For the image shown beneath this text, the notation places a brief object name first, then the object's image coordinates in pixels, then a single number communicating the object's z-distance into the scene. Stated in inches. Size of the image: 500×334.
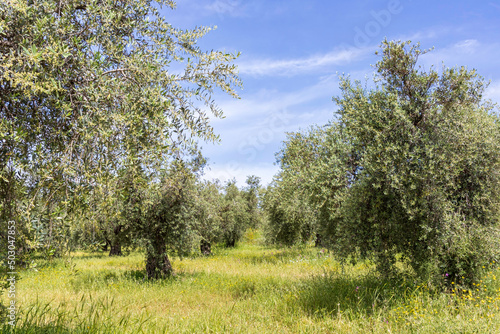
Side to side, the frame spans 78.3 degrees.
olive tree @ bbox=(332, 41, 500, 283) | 315.9
